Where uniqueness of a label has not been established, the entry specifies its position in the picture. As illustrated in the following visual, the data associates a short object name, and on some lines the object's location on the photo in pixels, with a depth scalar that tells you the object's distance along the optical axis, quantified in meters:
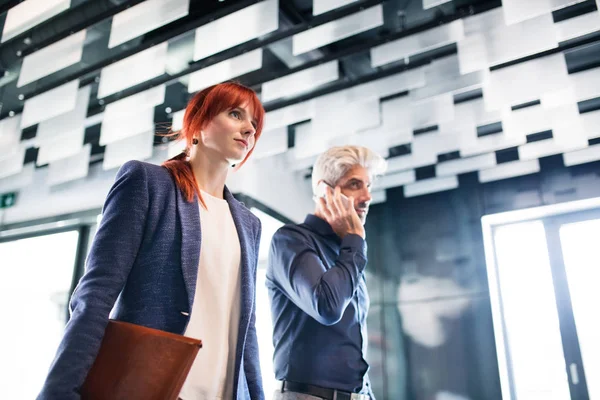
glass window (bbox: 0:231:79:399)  4.66
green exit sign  5.13
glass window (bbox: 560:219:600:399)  4.23
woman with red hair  0.83
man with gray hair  1.41
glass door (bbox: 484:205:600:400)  4.28
